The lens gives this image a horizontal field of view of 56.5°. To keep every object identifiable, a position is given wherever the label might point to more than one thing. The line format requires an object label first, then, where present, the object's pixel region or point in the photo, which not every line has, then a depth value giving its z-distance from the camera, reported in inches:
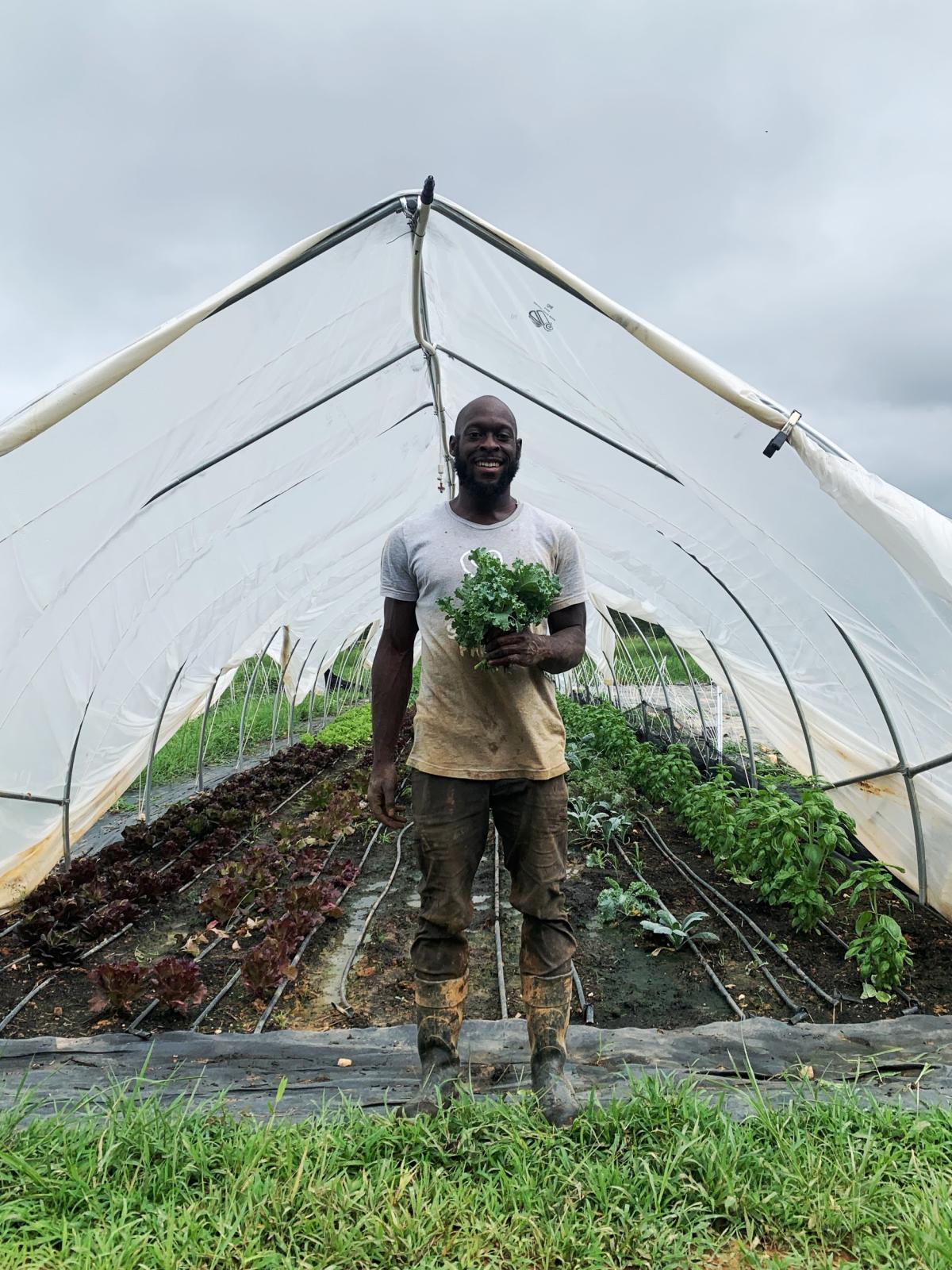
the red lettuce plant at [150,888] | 238.1
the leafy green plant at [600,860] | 261.1
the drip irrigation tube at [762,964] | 153.2
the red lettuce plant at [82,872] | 237.6
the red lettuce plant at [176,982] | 162.4
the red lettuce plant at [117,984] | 163.0
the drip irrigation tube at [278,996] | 161.0
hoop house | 157.4
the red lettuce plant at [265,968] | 171.2
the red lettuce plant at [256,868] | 246.2
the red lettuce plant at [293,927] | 191.0
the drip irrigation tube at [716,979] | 161.0
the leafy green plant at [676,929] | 188.0
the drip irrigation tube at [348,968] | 170.0
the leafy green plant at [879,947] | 159.4
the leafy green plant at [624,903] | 212.1
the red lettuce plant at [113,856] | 268.5
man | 113.8
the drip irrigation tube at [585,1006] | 155.6
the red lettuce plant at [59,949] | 193.2
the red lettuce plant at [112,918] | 207.9
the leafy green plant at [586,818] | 289.2
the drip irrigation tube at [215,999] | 161.0
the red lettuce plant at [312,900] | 215.2
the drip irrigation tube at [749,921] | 164.6
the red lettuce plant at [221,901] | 220.2
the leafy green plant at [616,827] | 273.4
